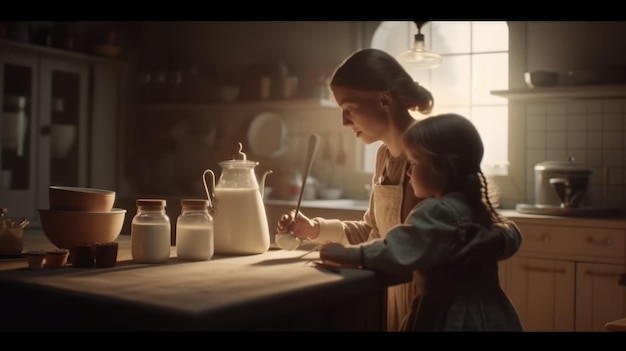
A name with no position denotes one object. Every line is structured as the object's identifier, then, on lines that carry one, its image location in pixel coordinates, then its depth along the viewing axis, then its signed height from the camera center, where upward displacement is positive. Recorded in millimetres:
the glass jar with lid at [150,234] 1565 -126
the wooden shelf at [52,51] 4191 +742
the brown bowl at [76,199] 1631 -55
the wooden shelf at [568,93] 3359 +421
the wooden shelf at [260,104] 4211 +450
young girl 1405 -121
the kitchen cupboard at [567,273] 2969 -386
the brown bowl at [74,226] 1632 -117
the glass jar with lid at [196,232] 1595 -122
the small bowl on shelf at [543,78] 3484 +490
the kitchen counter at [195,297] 1097 -198
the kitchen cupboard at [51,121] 4242 +329
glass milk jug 1679 -82
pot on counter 3273 -11
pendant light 3451 +583
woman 1796 +147
